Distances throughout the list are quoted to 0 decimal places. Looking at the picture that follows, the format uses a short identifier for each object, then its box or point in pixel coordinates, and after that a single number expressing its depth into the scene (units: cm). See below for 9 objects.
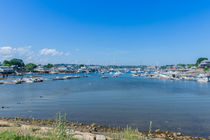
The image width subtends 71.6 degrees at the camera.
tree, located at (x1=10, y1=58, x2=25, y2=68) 12815
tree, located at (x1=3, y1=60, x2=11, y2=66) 12344
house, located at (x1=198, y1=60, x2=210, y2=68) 10629
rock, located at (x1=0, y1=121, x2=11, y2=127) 880
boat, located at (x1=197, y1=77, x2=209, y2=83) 5464
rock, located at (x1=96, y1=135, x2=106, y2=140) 740
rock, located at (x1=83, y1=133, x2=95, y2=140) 711
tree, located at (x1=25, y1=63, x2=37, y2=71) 12756
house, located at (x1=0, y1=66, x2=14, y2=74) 8602
